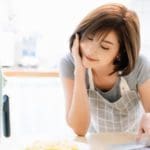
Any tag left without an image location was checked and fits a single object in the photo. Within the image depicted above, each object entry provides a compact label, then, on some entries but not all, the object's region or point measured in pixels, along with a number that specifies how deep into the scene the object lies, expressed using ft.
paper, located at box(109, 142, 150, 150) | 5.35
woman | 6.03
